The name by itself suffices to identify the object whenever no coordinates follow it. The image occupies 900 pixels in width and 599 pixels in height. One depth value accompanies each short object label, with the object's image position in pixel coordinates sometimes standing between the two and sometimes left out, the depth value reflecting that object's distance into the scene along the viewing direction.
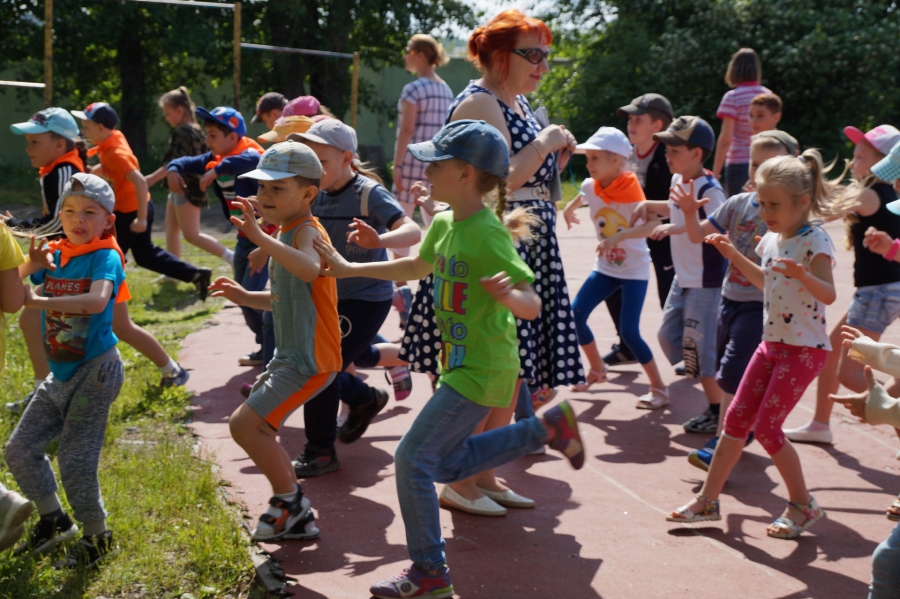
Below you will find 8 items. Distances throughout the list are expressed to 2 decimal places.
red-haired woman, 4.34
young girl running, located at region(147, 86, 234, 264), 9.38
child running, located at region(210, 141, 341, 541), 3.79
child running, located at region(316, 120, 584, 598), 3.42
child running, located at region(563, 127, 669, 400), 6.05
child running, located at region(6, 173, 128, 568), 3.72
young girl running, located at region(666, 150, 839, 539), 4.13
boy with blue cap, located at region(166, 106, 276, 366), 6.33
